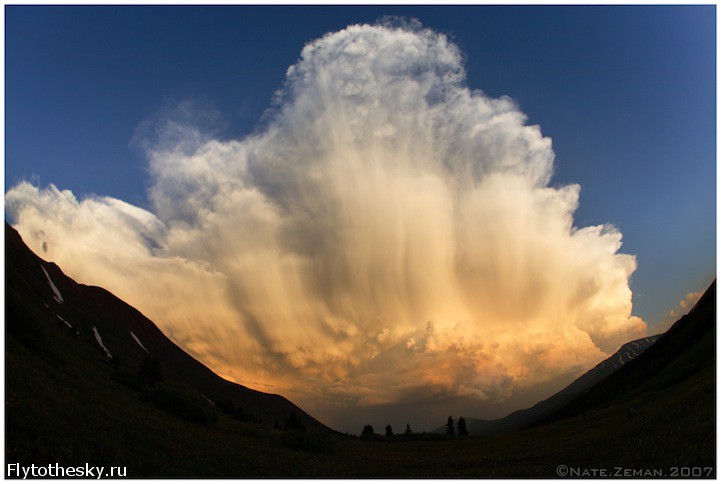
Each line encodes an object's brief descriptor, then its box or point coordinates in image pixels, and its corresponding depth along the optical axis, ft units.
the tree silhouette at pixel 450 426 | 505.99
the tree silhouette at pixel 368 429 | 428.81
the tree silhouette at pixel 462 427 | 501.85
